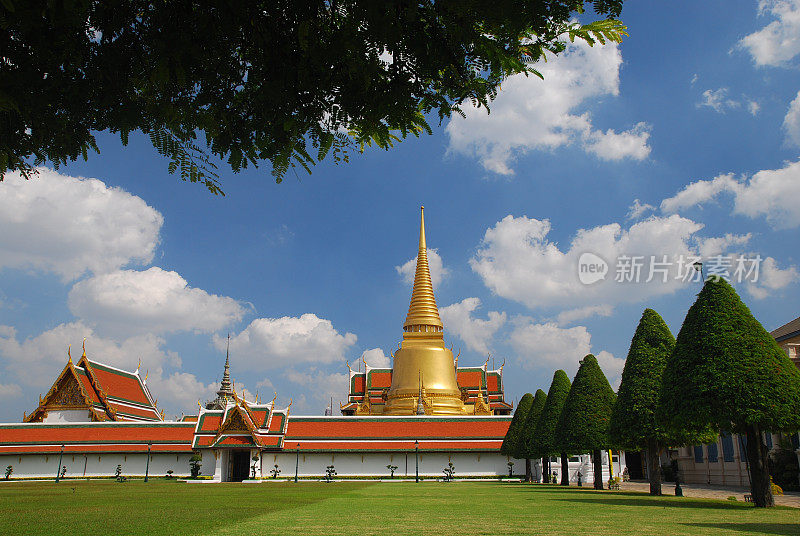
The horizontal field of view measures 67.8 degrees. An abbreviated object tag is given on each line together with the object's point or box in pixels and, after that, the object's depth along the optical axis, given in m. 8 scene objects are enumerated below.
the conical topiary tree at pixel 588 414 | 27.38
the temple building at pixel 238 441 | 41.44
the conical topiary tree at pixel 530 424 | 35.84
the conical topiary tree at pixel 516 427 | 39.49
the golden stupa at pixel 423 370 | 53.00
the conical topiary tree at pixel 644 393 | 22.58
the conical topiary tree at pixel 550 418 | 32.16
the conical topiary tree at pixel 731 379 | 15.86
